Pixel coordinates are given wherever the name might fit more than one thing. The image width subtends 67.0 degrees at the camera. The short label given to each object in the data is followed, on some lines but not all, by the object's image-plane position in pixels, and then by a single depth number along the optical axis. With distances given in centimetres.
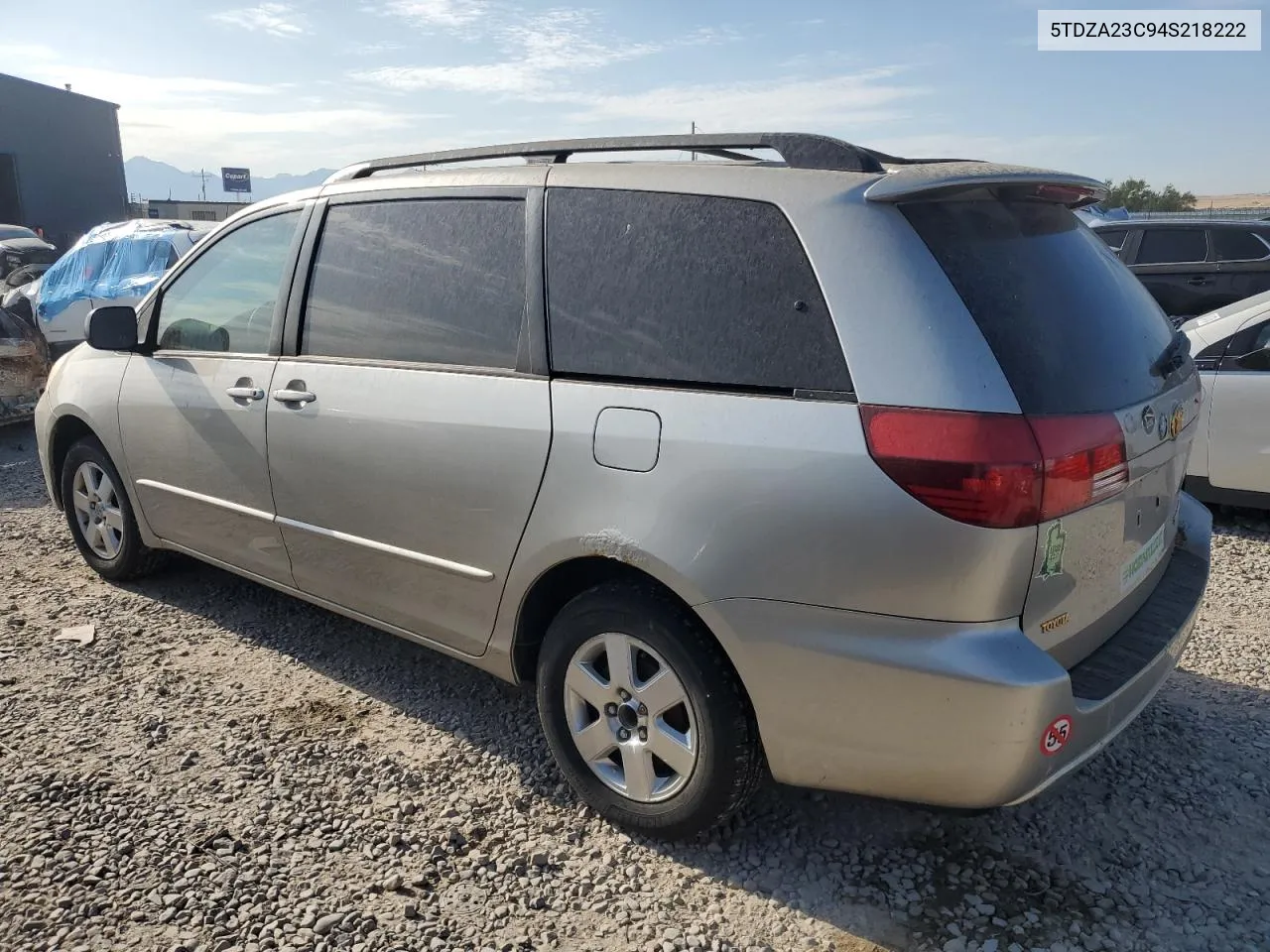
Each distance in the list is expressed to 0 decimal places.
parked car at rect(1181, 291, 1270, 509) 511
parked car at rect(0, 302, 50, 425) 811
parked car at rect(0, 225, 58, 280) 1588
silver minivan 208
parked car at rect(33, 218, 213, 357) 1034
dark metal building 3841
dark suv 929
